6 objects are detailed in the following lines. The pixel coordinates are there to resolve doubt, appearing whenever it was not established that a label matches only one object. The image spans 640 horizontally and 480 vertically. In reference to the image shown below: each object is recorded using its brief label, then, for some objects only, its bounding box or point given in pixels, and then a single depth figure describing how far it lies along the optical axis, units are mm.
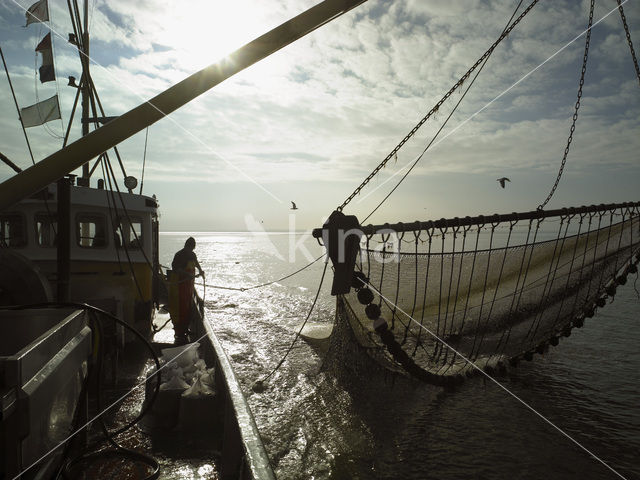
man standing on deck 8422
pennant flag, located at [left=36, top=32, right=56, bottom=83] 11516
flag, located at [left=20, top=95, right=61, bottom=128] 10969
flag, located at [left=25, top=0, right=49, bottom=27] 10313
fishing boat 6098
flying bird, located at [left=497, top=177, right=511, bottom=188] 16797
